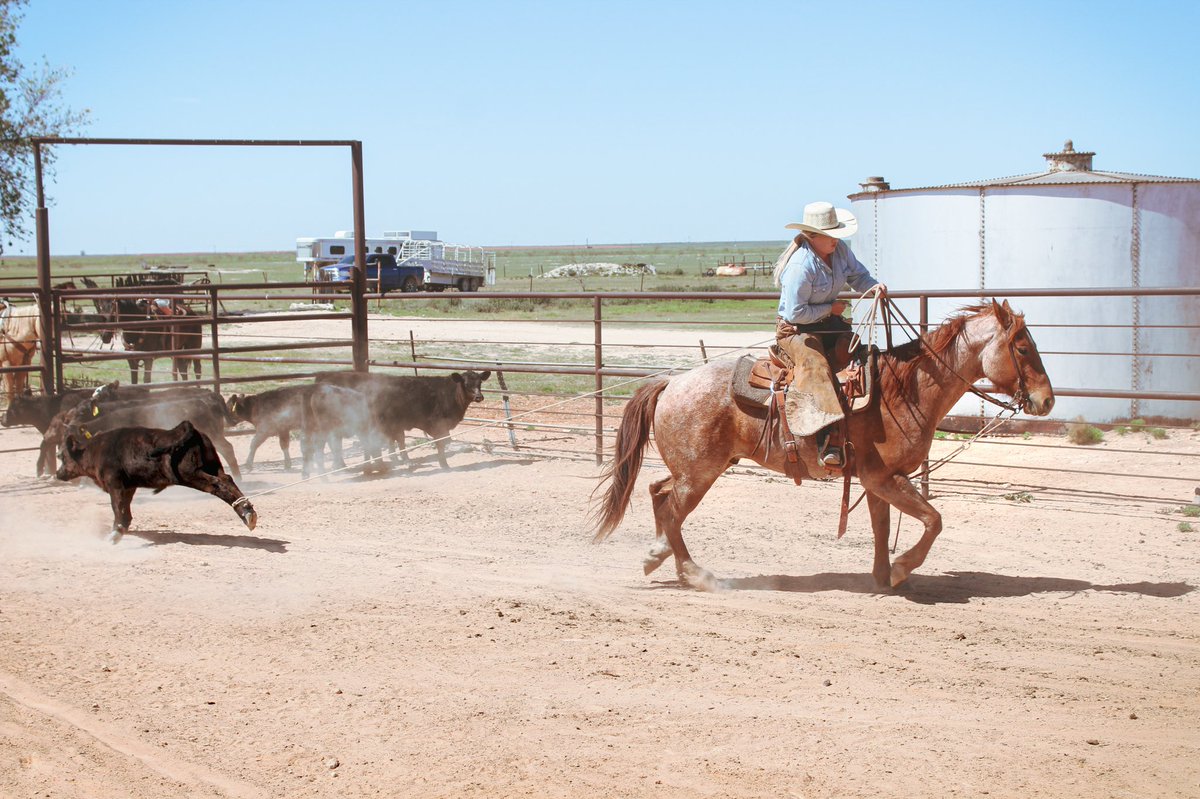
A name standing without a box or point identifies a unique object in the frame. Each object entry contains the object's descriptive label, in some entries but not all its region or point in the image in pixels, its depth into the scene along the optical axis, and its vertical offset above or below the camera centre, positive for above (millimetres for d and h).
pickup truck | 42250 +1028
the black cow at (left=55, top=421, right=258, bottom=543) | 7398 -1055
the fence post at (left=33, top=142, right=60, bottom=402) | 9977 +184
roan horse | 6180 -699
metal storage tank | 12055 +347
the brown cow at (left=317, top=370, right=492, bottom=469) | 10656 -949
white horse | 14078 -528
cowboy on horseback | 6133 -110
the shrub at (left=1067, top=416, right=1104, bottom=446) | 11094 -1402
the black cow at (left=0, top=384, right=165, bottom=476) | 10047 -934
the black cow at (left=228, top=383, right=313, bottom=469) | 10539 -1014
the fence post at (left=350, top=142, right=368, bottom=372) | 11539 +225
